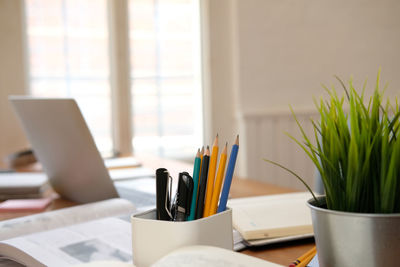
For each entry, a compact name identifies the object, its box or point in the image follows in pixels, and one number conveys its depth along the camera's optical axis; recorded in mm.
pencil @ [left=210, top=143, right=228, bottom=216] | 513
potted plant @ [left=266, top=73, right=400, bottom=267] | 431
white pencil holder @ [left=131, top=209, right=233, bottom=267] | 487
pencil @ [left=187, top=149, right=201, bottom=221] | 520
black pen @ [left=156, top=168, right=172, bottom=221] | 508
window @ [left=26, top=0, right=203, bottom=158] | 2764
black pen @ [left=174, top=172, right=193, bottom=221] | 513
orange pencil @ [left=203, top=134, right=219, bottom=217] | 517
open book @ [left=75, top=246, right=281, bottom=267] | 425
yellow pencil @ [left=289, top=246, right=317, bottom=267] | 543
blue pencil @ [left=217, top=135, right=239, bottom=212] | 509
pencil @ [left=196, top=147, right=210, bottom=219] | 516
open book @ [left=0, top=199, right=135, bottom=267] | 591
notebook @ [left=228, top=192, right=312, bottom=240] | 678
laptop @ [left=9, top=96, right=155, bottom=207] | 908
